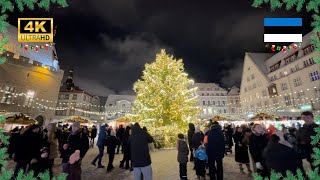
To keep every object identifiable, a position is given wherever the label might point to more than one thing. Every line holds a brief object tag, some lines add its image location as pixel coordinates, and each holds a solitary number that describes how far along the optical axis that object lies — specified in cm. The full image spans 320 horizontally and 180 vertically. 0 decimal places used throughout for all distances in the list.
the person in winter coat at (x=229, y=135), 1168
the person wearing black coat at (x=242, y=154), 662
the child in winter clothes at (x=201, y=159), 541
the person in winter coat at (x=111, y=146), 740
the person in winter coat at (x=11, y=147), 727
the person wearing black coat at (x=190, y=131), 804
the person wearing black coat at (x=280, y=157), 302
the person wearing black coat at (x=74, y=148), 397
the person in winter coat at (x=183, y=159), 544
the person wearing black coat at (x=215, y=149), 515
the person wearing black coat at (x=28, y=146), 442
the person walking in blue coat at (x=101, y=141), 799
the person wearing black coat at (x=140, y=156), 417
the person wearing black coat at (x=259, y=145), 470
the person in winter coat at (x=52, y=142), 584
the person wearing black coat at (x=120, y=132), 1162
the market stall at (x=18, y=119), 1152
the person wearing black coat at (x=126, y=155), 760
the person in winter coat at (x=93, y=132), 1526
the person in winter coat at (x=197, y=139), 622
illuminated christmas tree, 1415
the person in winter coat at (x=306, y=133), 434
